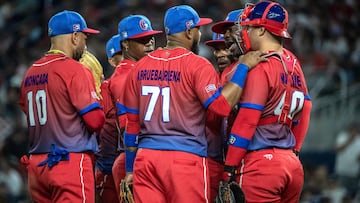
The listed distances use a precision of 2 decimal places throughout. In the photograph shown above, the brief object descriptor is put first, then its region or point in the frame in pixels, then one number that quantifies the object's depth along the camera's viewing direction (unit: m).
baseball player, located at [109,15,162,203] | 20.50
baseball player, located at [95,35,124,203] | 21.41
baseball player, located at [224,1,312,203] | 17.28
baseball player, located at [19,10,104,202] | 18.94
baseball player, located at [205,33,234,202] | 19.02
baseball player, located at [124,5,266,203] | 17.61
